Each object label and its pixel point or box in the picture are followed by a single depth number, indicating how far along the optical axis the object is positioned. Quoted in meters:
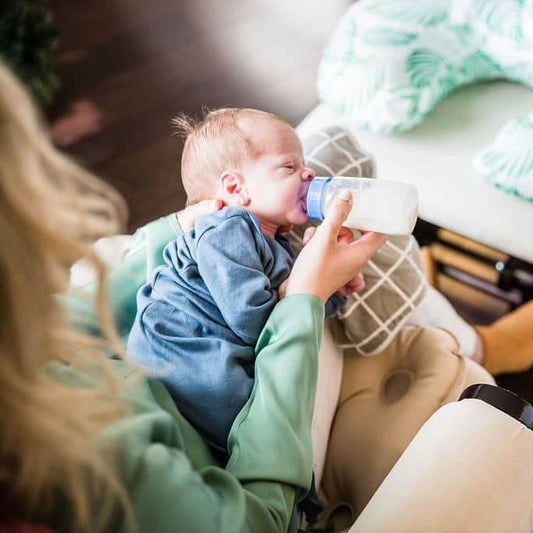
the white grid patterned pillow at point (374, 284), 1.11
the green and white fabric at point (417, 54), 1.38
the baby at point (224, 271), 0.86
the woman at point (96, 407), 0.44
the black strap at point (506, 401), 0.78
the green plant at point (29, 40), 2.04
